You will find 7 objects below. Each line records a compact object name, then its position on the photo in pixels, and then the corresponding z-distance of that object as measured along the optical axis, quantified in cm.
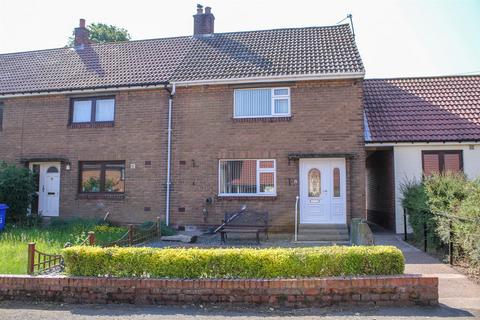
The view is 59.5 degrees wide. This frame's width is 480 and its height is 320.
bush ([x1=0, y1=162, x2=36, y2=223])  1495
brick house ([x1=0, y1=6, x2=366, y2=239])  1406
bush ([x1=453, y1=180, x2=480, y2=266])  770
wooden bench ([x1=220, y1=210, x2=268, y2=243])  1265
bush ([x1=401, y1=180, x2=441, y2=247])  1060
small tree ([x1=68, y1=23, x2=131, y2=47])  3888
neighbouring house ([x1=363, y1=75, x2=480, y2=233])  1489
